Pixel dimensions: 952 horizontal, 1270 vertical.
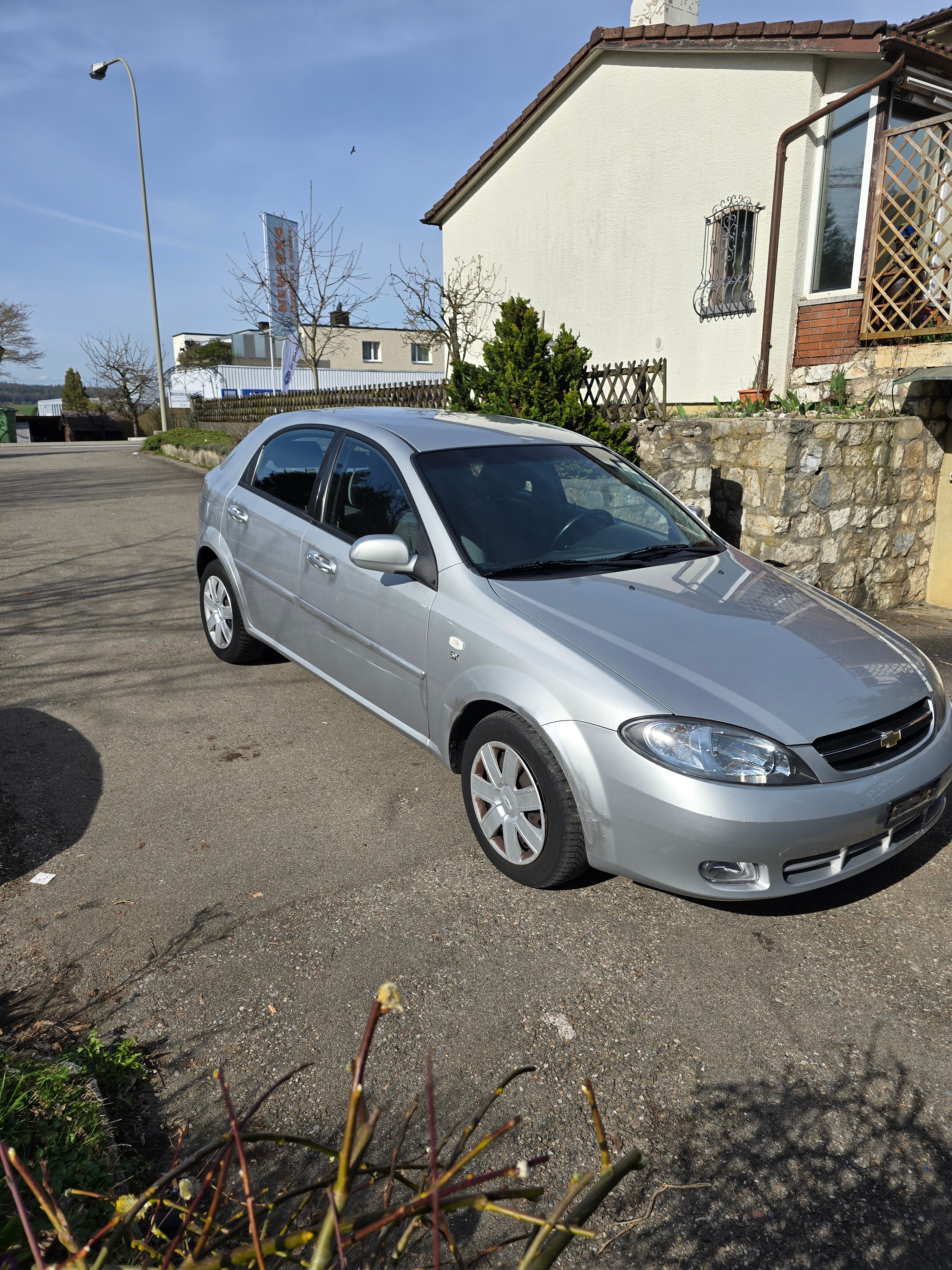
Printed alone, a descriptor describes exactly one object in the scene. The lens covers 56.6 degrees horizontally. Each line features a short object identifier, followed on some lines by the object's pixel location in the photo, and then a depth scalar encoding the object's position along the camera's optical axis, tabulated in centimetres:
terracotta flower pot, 1041
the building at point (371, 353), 5359
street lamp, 2423
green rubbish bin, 3503
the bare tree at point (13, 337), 4269
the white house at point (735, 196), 928
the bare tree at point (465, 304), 1645
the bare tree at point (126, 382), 4934
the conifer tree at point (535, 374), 853
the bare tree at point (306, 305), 2095
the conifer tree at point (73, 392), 5538
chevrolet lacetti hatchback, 286
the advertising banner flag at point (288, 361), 2414
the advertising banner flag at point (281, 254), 2208
